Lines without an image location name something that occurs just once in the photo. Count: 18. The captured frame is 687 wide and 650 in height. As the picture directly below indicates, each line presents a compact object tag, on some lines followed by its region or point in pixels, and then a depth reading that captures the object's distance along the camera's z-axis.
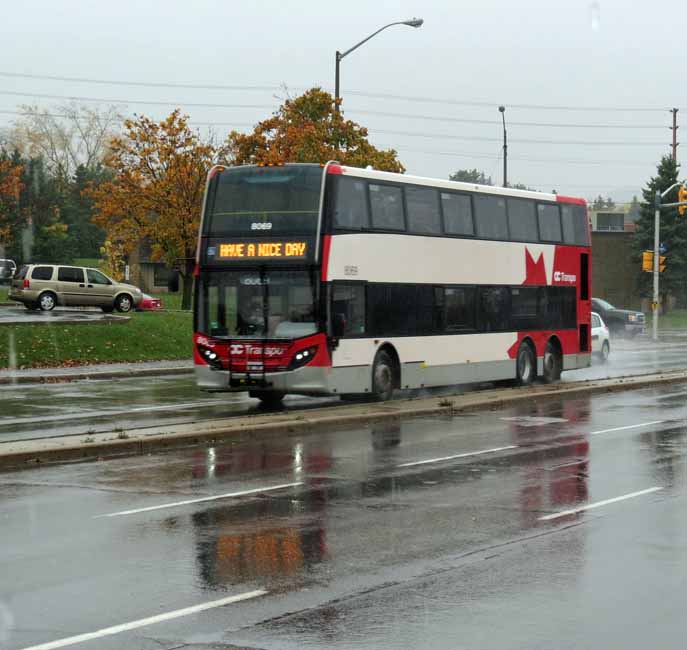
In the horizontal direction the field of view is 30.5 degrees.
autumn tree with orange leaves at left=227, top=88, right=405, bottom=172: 49.59
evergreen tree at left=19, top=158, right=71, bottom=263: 86.94
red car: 57.19
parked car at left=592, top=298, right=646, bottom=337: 57.97
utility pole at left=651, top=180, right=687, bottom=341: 55.06
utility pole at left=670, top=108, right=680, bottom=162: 91.32
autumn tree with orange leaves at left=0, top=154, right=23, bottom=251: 80.12
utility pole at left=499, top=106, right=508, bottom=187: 58.34
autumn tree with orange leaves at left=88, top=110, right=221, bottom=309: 56.69
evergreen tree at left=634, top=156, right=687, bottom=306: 84.31
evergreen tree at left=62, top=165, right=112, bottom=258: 103.50
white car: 38.94
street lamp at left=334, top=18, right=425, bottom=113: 40.62
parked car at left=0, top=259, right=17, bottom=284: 86.44
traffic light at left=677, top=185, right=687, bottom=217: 48.94
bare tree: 119.94
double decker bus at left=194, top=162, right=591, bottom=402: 21.64
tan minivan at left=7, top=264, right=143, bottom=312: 46.12
